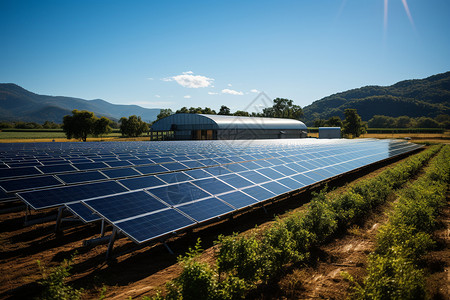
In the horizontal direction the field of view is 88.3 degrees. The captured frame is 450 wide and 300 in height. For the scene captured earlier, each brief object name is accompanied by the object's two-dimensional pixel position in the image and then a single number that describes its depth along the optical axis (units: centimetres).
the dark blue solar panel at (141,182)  1007
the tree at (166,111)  16195
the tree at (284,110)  14450
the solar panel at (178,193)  901
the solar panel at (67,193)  817
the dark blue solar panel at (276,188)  1212
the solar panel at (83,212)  780
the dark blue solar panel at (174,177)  1130
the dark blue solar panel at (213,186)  1059
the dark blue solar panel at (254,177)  1292
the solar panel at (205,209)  834
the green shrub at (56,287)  415
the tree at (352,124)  10269
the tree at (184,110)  12719
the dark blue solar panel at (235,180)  1170
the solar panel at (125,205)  719
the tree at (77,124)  7419
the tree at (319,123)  14560
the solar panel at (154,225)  664
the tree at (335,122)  12288
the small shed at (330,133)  7888
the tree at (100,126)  7900
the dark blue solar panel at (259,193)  1098
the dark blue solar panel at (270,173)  1422
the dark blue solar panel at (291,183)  1335
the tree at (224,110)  13926
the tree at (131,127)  9875
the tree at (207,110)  12669
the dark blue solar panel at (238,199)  984
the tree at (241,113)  13508
